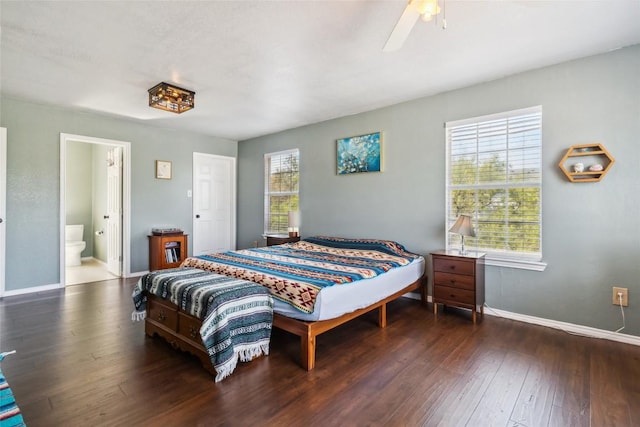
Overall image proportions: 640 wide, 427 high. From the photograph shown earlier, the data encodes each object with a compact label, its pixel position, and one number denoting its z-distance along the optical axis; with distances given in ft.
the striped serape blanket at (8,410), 3.07
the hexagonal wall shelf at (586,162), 8.63
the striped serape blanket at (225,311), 6.41
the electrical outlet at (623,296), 8.37
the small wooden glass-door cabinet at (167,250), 15.81
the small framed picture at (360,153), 13.56
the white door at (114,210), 15.87
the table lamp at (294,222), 16.30
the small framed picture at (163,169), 16.65
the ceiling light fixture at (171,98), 10.71
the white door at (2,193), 12.15
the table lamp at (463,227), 10.13
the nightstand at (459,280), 9.80
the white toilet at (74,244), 18.40
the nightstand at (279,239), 15.96
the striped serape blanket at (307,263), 7.49
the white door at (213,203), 18.48
